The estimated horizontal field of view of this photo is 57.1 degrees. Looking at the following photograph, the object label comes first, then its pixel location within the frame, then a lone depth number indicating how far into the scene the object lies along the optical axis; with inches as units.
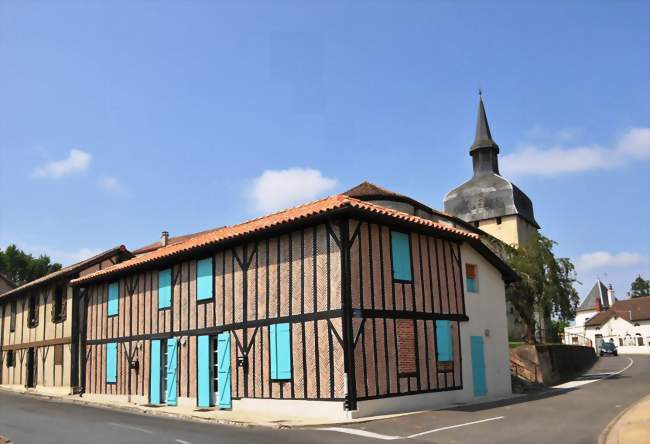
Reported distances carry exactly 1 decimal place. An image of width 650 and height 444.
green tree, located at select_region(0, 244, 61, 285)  2454.5
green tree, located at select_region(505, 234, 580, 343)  1066.1
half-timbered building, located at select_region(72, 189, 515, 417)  550.9
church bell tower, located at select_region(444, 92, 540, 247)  1871.3
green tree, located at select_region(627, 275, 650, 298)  4180.6
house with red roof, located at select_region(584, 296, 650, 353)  2628.0
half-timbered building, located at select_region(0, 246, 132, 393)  970.7
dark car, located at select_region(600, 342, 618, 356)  2001.7
